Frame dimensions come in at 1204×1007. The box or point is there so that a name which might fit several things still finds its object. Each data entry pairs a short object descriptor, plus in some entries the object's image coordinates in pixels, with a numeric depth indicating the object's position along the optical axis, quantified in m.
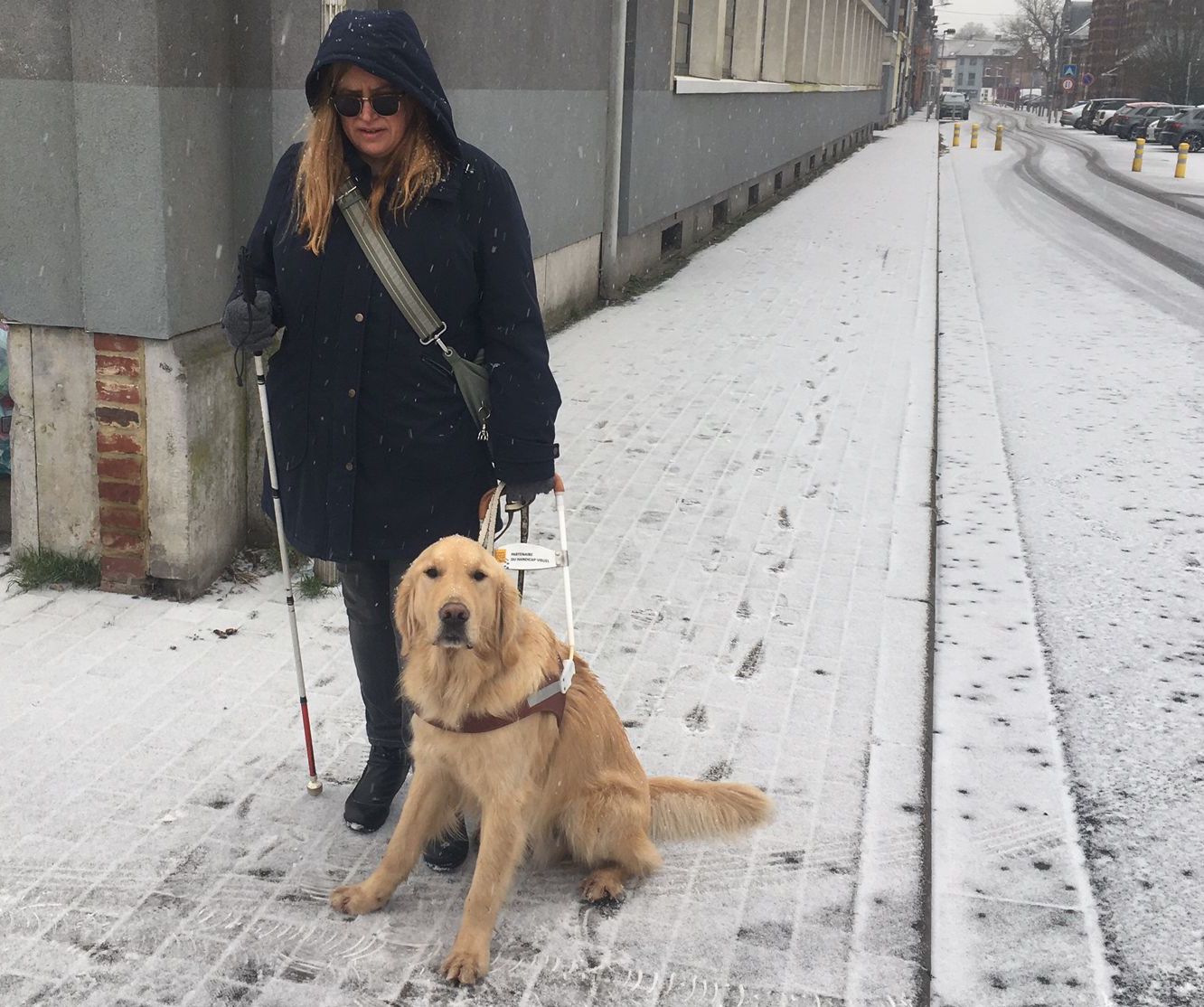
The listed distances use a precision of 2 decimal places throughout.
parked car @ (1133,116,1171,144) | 47.22
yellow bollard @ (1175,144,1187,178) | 31.40
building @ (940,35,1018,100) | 182.12
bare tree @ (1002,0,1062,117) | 112.88
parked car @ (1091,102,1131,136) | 56.09
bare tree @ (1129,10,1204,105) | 63.31
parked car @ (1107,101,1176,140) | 51.12
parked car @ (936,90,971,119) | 71.81
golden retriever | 2.72
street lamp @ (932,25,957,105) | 143.50
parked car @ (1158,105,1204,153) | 43.53
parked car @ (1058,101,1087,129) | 66.23
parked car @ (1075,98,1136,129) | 61.01
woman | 2.96
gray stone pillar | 4.40
